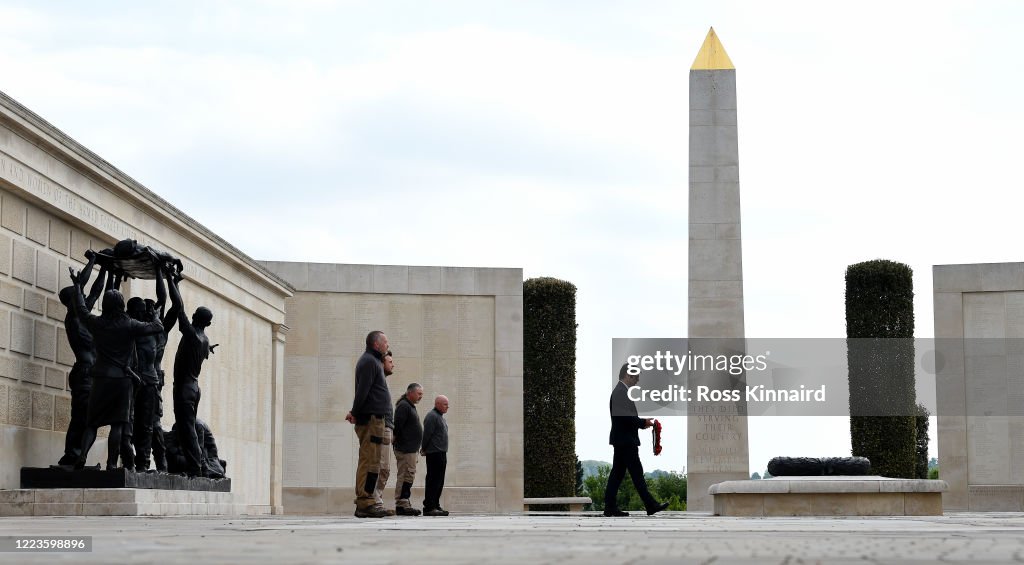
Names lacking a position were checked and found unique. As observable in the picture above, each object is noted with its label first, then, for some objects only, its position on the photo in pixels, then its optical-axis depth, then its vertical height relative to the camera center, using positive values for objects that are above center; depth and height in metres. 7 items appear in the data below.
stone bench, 24.27 -1.58
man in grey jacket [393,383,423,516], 13.43 -0.19
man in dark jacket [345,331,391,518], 10.59 -0.04
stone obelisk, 23.14 +2.49
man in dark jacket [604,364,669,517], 13.16 -0.17
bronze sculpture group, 11.92 +0.50
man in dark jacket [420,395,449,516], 13.91 -0.35
